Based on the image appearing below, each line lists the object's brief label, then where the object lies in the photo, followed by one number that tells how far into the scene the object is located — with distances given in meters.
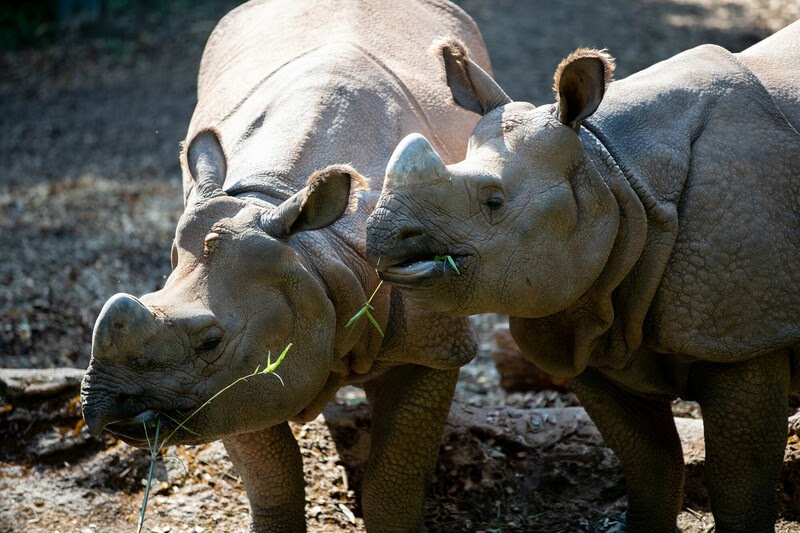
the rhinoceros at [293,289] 8.76
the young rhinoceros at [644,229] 8.77
